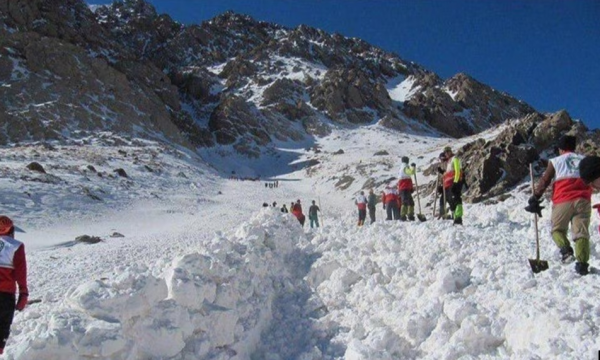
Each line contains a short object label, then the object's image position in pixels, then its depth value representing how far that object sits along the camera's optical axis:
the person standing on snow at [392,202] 13.72
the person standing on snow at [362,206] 15.97
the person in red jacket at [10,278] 4.91
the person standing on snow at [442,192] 10.65
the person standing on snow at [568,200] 5.21
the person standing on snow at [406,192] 11.80
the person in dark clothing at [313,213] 18.56
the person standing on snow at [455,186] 9.17
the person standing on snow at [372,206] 15.59
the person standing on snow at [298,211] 18.12
